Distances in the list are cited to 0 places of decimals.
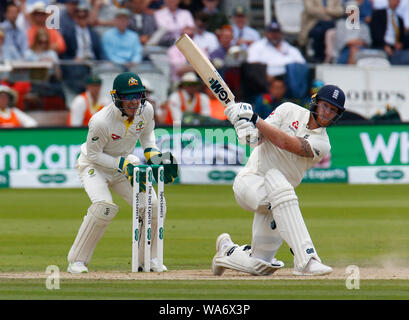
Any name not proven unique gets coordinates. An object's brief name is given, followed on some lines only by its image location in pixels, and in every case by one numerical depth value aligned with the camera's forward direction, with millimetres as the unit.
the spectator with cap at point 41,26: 16656
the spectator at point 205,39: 17516
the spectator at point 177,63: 16984
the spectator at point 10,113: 15758
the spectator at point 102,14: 17719
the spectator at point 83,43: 17094
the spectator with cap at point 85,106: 15680
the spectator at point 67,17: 16984
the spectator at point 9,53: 16859
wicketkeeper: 7703
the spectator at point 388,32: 18203
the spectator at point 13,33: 16875
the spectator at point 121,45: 17188
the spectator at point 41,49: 16750
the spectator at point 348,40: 17891
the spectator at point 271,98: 16203
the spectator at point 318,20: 18172
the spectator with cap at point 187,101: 16141
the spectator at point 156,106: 16219
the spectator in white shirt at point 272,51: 17359
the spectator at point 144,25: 17812
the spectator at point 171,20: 17750
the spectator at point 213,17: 18250
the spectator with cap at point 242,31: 18297
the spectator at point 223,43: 17525
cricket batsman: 7219
